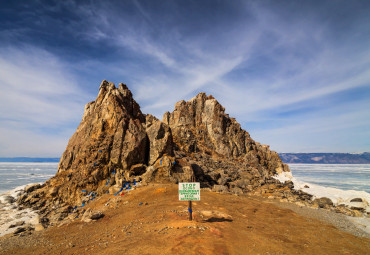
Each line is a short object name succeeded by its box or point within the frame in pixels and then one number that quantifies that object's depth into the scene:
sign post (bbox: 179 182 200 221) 10.99
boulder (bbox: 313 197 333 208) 25.59
